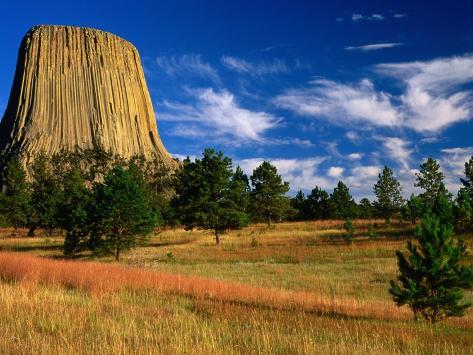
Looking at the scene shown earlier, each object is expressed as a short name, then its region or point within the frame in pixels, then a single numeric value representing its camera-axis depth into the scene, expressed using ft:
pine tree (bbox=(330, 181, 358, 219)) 239.71
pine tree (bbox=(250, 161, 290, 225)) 223.51
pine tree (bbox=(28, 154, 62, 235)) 190.19
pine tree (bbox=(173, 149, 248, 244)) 146.20
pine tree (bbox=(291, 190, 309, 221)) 273.54
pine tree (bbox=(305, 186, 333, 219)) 255.50
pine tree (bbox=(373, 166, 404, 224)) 221.25
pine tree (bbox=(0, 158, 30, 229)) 201.87
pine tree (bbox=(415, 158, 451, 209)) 199.21
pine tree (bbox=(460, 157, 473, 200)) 184.34
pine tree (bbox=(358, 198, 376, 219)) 252.19
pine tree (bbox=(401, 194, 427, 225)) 161.38
